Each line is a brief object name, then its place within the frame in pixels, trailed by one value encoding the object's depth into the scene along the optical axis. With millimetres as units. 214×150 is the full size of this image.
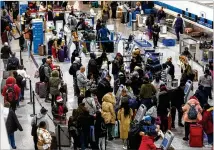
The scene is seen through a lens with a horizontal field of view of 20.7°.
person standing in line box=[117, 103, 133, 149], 14117
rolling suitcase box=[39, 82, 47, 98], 18750
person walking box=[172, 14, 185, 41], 27688
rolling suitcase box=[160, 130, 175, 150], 12464
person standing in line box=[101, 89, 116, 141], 14297
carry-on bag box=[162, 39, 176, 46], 26812
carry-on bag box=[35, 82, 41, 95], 18917
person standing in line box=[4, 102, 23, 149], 13747
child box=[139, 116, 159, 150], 12023
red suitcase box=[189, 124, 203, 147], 14469
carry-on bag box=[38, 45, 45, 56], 24859
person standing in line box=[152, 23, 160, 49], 25822
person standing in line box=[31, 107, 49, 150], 13284
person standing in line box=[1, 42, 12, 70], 22125
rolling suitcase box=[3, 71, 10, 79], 18253
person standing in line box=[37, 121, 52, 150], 12644
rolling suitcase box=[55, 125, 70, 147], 14250
